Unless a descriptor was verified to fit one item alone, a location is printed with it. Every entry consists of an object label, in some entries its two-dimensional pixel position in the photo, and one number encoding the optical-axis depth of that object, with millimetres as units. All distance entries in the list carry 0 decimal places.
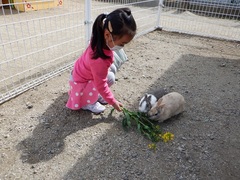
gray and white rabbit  2091
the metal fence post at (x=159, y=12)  4914
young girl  1599
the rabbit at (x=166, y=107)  2016
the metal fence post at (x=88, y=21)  2873
